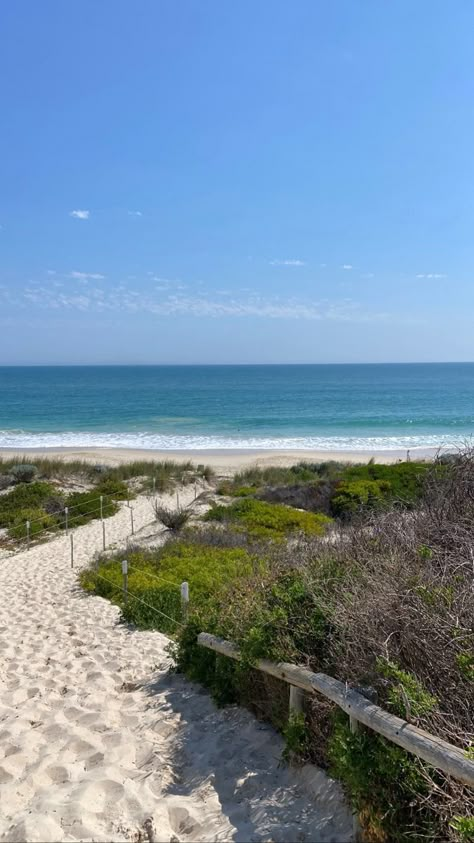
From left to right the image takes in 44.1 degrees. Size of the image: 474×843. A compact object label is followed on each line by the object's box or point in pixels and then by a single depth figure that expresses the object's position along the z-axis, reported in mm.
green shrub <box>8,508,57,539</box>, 15281
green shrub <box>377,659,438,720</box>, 3166
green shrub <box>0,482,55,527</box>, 17009
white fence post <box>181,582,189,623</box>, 7375
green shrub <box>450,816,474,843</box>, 2584
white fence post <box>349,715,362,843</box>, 3018
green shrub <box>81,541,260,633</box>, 8336
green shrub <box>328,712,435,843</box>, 2932
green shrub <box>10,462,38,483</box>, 21781
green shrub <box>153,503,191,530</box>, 14531
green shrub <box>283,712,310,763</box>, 3871
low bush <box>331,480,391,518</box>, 15562
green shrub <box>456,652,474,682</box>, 3342
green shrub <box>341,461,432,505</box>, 16828
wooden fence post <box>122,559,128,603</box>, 8811
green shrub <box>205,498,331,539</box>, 13391
